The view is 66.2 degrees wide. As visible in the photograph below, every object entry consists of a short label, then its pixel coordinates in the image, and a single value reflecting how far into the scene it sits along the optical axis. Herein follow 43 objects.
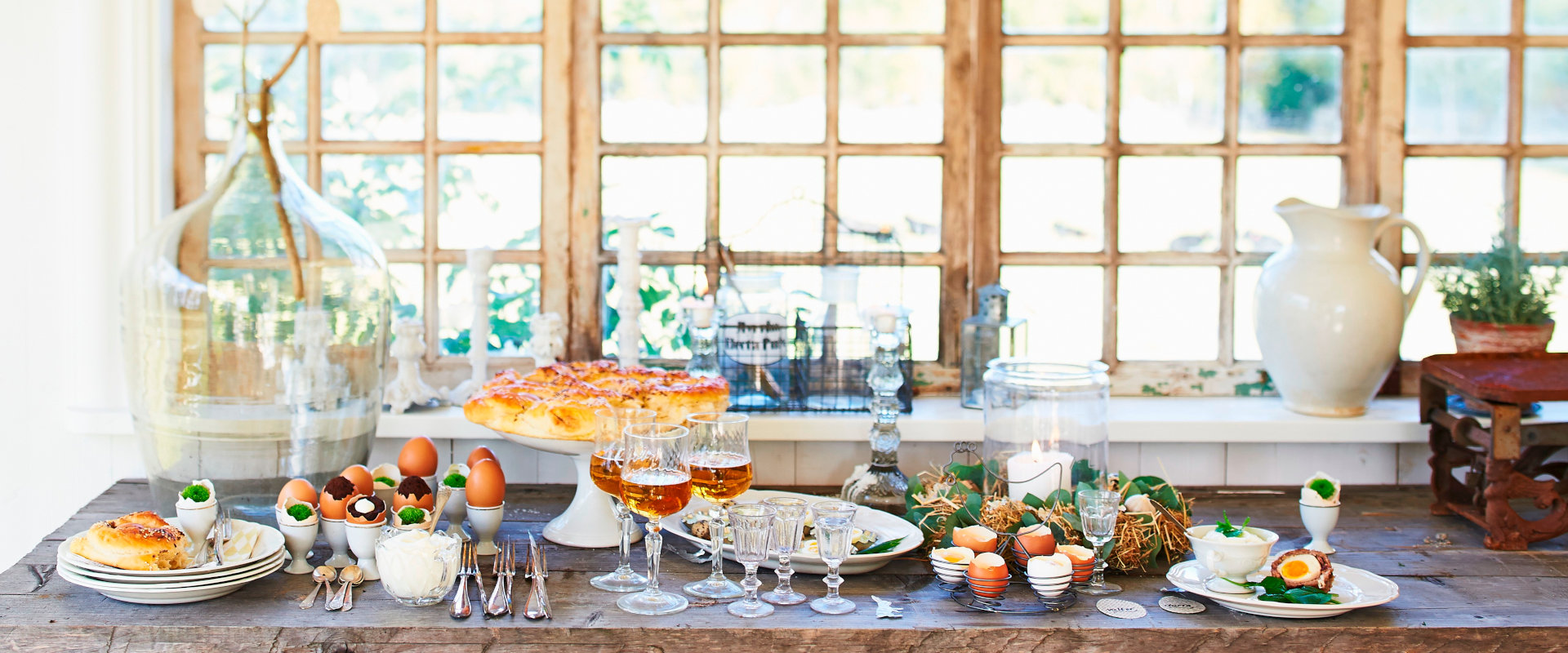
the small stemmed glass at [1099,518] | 1.56
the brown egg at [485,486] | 1.70
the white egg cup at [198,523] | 1.56
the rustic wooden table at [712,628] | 1.40
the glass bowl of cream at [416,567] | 1.46
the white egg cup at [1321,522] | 1.73
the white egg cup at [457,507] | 1.78
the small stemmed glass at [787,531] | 1.46
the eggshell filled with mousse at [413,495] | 1.62
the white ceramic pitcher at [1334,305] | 2.14
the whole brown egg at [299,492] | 1.63
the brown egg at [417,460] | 1.84
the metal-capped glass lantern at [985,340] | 2.32
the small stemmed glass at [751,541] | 1.45
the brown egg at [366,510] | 1.57
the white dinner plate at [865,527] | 1.62
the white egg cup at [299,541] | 1.59
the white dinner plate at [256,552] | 1.46
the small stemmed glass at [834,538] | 1.47
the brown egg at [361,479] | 1.70
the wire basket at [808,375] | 2.30
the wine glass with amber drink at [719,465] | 1.54
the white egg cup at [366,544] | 1.56
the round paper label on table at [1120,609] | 1.48
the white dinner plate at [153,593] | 1.44
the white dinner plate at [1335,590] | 1.46
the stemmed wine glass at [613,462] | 1.53
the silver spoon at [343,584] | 1.47
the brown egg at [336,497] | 1.62
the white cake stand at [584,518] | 1.76
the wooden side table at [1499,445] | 1.80
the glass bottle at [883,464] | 1.98
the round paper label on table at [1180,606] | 1.50
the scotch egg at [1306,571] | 1.49
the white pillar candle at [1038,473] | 1.84
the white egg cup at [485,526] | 1.70
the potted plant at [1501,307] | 2.24
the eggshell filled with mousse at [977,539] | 1.60
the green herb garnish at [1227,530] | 1.58
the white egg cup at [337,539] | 1.62
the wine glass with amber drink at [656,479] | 1.48
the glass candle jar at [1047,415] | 1.96
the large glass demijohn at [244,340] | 1.87
